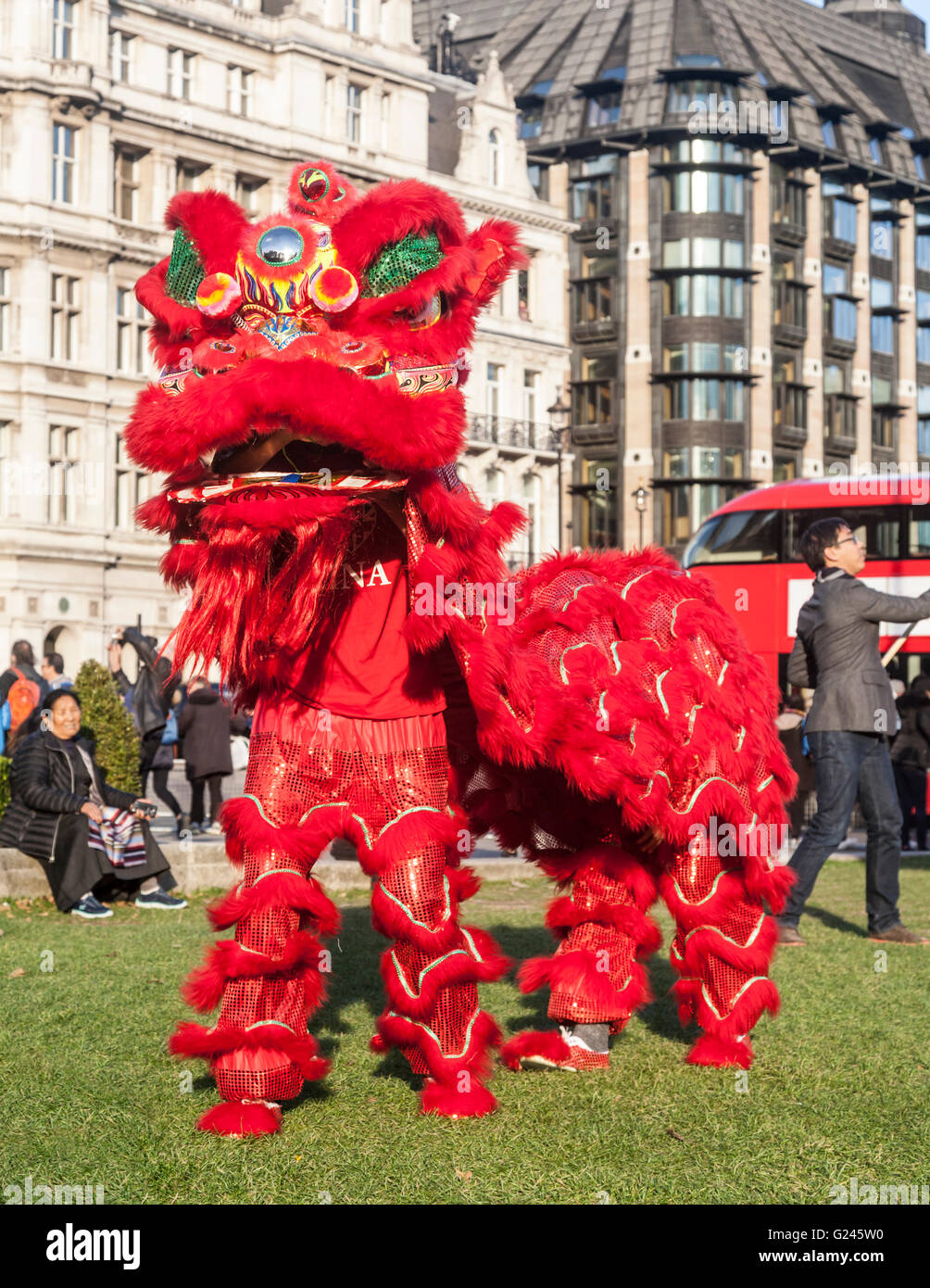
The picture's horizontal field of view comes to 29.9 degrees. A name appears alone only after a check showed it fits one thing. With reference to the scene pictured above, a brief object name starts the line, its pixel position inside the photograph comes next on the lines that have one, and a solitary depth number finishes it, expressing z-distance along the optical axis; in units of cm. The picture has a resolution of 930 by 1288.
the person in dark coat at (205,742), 1479
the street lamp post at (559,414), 3706
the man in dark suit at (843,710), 874
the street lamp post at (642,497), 5651
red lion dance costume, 476
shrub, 1367
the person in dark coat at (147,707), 1479
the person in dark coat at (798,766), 1459
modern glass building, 6025
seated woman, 1024
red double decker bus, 2359
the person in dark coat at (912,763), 1603
